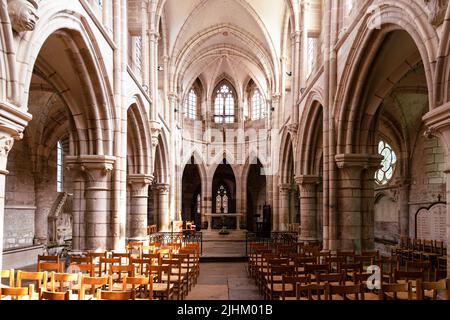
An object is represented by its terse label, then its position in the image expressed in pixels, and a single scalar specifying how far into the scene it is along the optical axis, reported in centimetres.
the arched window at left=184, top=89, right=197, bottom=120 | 3527
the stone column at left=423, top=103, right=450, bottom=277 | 646
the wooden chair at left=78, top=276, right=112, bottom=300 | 676
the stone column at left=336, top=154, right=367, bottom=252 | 1236
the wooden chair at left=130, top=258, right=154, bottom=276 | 930
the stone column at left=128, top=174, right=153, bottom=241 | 1736
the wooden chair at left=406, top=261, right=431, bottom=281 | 885
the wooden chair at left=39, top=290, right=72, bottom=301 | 537
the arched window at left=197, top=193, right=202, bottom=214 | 3933
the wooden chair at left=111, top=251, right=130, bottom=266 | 1042
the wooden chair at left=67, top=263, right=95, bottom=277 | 867
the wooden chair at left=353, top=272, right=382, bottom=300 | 757
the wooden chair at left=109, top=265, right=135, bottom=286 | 850
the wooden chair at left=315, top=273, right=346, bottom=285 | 705
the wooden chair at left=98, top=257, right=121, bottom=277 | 959
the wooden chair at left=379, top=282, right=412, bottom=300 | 619
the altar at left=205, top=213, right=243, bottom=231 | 2866
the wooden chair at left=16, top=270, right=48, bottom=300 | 682
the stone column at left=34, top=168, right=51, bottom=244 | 1778
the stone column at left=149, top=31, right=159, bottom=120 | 1942
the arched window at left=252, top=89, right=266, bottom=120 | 3556
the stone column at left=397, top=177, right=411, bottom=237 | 1911
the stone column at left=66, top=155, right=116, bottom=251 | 1190
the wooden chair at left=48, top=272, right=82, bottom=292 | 689
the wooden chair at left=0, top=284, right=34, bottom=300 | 554
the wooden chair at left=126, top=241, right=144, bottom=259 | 1308
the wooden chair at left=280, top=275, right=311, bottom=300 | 705
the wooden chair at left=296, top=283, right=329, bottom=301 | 596
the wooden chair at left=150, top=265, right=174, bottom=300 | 858
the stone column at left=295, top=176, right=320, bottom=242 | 1786
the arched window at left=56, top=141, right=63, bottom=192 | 2019
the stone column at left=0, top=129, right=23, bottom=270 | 629
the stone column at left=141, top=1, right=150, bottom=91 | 1817
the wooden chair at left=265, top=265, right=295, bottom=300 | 861
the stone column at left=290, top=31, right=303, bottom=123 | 1934
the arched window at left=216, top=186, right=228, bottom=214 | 3966
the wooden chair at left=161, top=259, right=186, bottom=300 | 955
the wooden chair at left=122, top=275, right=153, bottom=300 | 720
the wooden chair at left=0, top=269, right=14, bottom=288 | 681
